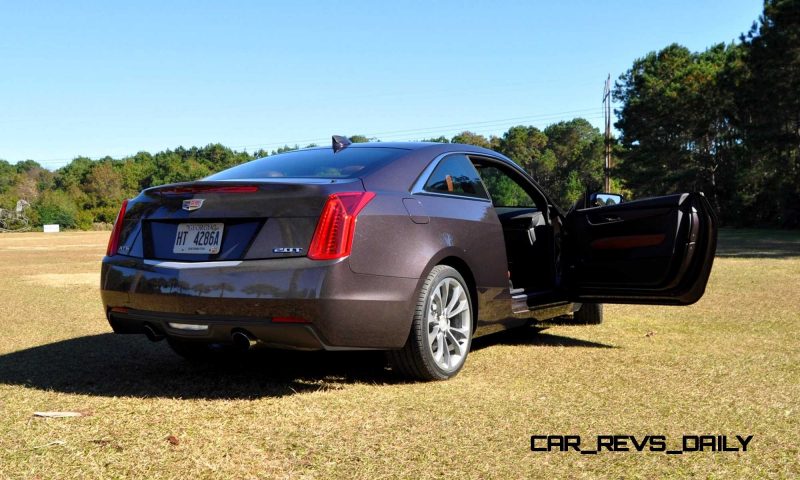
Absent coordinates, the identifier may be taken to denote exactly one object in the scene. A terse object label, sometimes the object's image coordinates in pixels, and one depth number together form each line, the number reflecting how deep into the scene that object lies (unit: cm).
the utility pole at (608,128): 5756
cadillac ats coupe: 388
